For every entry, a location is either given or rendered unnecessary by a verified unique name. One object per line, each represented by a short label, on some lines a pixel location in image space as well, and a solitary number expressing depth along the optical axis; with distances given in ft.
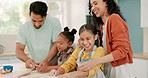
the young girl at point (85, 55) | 4.23
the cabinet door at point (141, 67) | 9.48
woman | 4.09
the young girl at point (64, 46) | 5.64
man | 6.25
